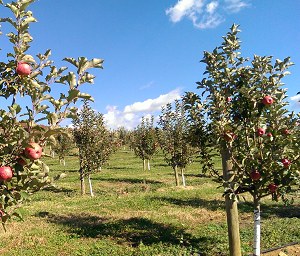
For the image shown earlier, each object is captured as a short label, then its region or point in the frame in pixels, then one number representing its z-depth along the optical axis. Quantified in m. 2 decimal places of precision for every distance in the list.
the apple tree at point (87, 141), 13.40
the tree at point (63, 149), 31.11
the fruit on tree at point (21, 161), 2.29
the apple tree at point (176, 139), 15.61
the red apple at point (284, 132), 4.39
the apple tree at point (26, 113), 2.23
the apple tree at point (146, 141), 24.30
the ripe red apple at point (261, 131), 4.30
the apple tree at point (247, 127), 4.25
